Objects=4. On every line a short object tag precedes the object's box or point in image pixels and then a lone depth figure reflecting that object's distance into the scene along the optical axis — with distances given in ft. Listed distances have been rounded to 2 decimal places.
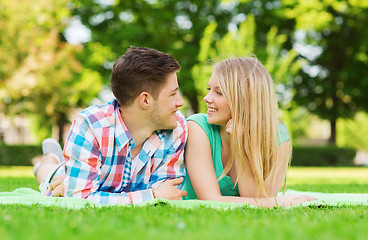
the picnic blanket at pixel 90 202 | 12.36
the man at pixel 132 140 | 13.28
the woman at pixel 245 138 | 14.08
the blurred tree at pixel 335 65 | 76.02
